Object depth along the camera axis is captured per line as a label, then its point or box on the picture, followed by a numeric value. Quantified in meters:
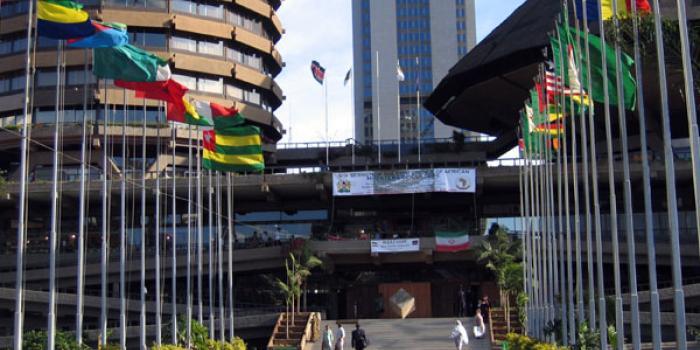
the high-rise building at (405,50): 128.88
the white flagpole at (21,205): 21.33
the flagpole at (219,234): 39.72
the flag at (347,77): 75.56
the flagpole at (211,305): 37.74
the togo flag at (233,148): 35.72
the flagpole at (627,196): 20.77
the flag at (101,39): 23.39
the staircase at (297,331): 42.70
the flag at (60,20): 22.44
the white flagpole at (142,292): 29.06
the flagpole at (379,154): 74.85
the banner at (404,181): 59.03
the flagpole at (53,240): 22.58
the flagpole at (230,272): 39.76
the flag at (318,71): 72.19
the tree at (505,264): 45.94
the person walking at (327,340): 37.34
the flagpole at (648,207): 19.14
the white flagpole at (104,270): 26.95
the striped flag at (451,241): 56.91
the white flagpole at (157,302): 30.61
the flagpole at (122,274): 26.47
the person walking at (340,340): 37.25
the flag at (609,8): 22.28
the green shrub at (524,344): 27.01
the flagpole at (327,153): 75.25
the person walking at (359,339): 35.59
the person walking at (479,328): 41.38
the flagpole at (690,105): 17.28
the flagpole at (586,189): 25.30
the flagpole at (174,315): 33.59
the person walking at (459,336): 35.62
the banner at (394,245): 57.56
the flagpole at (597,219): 23.63
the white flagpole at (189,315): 33.51
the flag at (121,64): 25.22
